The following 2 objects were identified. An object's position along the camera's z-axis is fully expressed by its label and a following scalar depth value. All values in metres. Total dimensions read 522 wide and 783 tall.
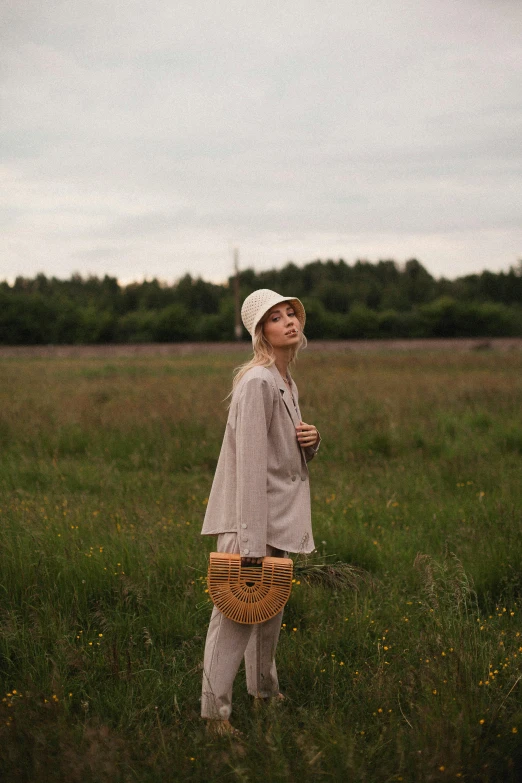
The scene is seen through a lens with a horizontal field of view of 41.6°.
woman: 2.78
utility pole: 46.30
